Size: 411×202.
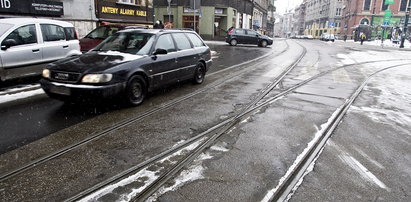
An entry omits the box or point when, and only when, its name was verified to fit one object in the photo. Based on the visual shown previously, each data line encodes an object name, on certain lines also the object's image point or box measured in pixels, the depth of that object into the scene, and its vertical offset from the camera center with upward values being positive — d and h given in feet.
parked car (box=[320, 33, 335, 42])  191.78 +1.51
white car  24.06 -0.91
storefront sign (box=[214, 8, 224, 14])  117.77 +10.24
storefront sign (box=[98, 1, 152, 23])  61.16 +5.27
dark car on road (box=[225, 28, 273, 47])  89.76 +0.03
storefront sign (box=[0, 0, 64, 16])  42.81 +4.05
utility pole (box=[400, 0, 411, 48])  117.29 +3.95
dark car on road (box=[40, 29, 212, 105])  18.13 -2.10
